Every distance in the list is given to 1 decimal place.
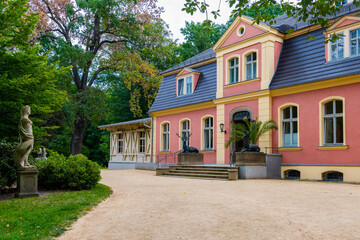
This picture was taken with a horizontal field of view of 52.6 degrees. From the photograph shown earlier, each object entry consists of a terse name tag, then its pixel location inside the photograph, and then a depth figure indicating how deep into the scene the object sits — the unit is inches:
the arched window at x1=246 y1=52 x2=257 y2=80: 669.9
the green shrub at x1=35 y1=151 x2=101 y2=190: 406.3
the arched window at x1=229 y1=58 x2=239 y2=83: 704.4
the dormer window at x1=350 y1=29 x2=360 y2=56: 531.5
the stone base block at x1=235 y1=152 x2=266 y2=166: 558.6
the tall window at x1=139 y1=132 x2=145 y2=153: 1011.3
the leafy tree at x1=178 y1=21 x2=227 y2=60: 1379.2
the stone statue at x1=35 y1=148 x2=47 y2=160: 625.4
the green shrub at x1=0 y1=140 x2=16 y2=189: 386.7
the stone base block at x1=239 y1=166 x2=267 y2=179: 553.7
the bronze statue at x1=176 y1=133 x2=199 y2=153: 700.7
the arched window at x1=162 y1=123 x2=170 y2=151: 893.8
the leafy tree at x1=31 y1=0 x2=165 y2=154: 947.3
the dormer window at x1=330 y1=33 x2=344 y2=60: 553.3
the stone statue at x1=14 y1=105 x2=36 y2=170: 357.7
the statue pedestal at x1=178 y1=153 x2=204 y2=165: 691.4
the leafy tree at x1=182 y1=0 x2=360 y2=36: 233.5
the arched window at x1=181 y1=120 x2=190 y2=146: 837.4
